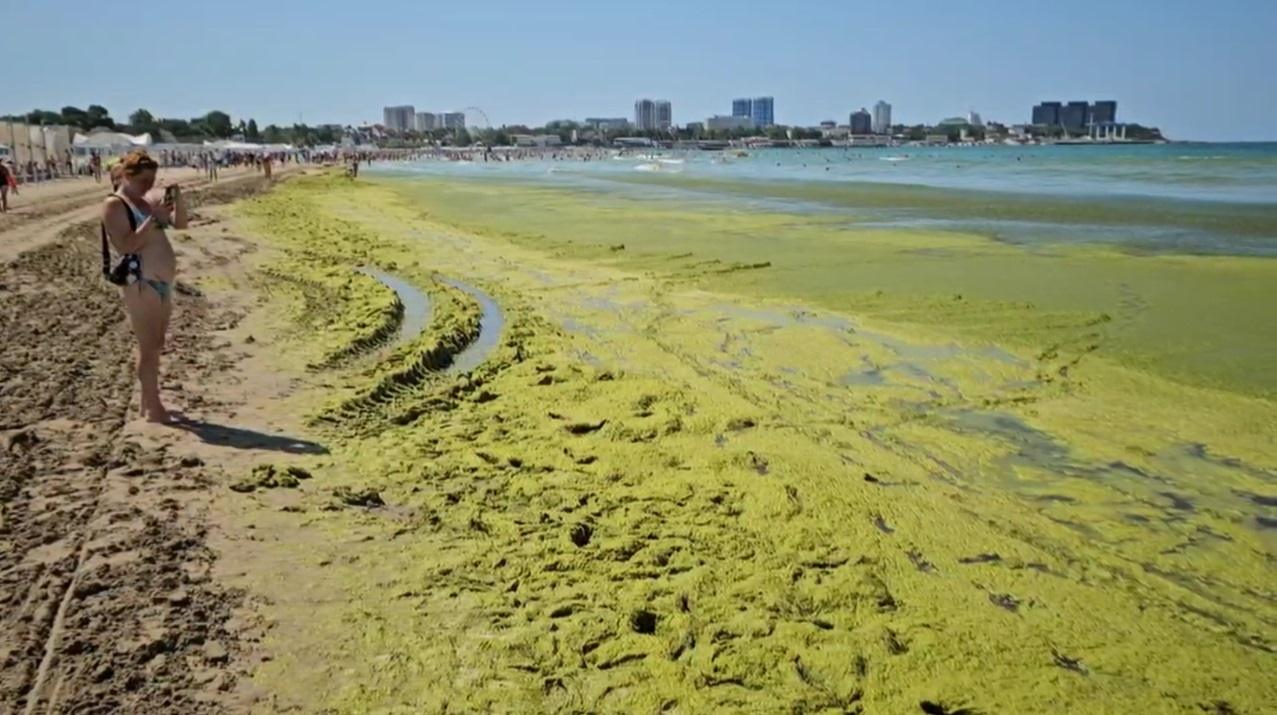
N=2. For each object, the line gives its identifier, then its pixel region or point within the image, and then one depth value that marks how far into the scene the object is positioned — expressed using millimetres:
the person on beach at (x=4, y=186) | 23234
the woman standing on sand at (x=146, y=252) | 6051
